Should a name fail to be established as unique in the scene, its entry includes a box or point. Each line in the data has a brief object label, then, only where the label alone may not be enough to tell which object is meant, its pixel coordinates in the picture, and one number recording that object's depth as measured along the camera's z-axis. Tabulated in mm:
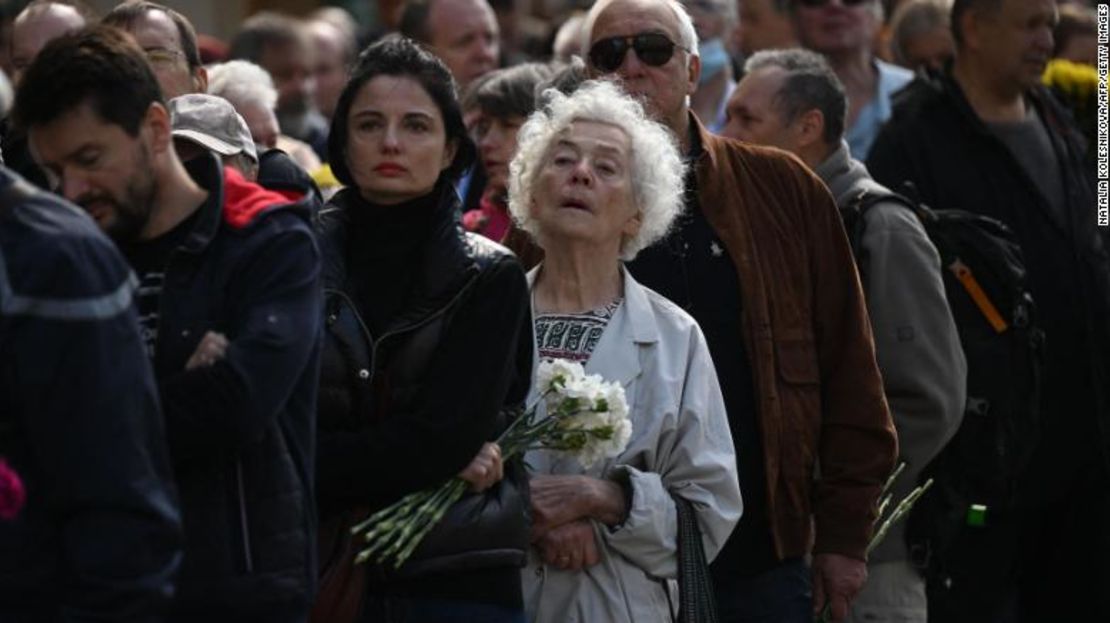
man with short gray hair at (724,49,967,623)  14617
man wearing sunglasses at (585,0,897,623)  13016
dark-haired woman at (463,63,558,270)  16109
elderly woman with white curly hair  11953
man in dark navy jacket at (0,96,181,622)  8406
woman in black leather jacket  10852
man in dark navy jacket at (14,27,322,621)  9203
